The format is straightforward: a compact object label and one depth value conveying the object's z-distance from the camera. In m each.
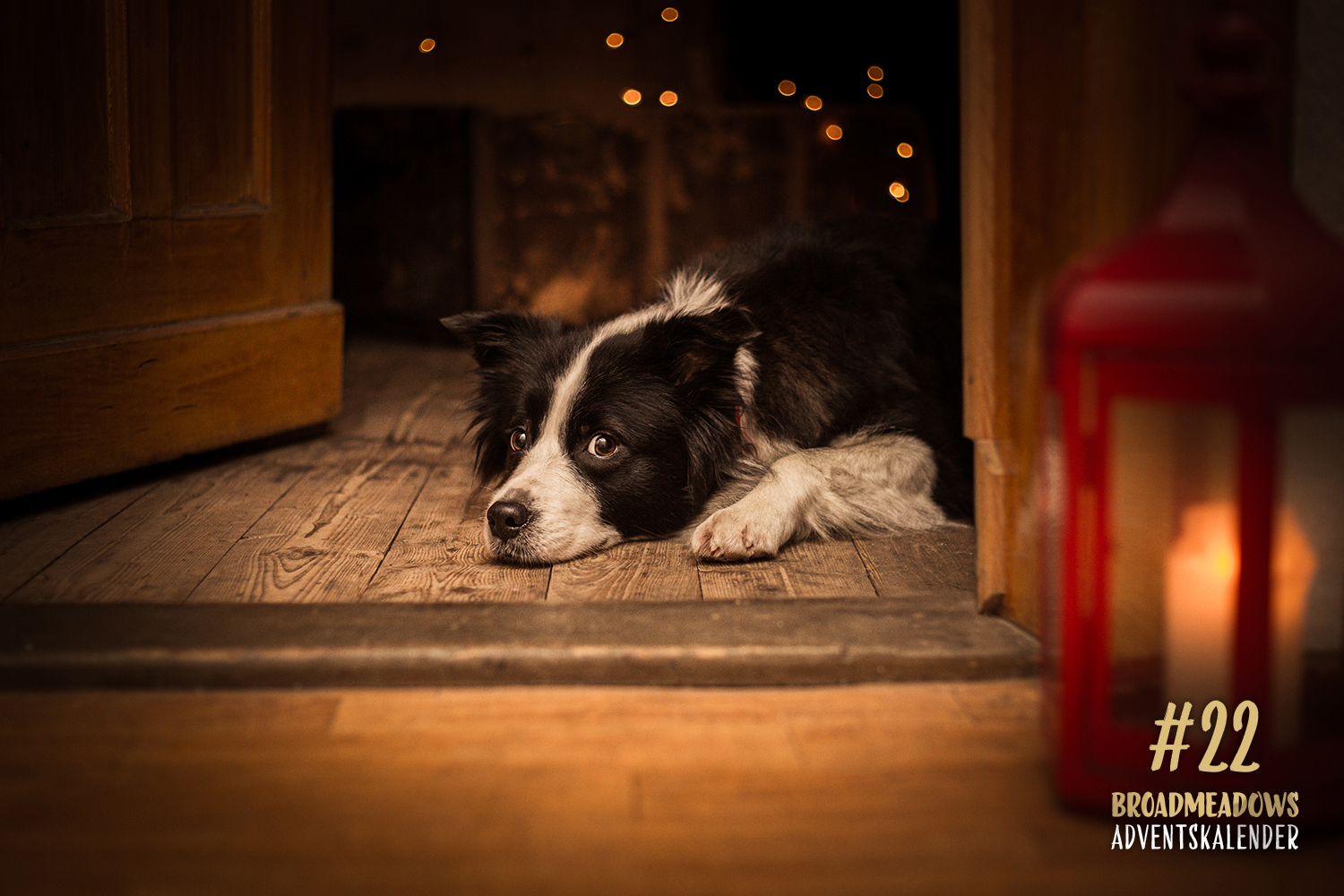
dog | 2.25
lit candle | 1.07
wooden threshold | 1.59
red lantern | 1.00
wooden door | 2.32
